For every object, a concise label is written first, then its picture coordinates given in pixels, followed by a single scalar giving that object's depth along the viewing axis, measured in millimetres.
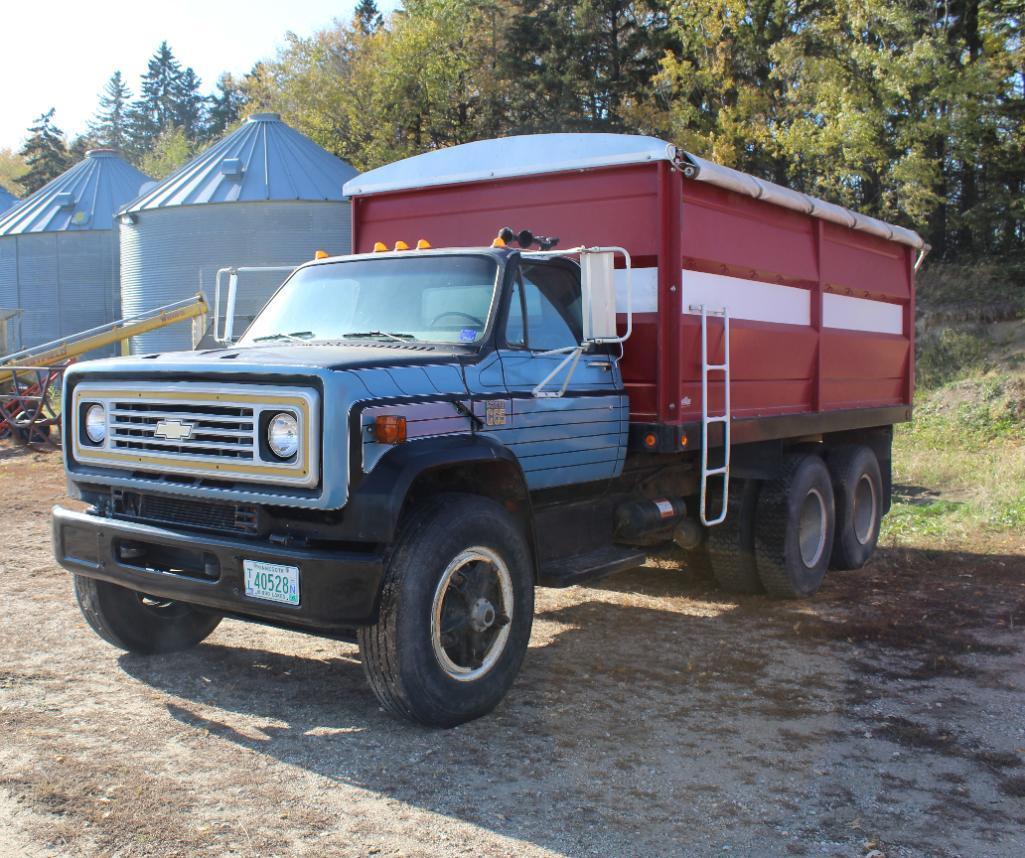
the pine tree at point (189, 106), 101750
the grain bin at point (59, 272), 36906
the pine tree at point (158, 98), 102250
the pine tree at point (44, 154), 73625
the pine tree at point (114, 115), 106250
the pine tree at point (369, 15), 61881
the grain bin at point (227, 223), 29859
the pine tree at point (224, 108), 93438
